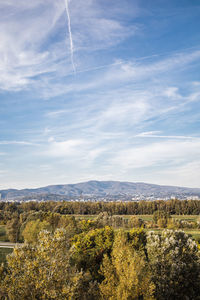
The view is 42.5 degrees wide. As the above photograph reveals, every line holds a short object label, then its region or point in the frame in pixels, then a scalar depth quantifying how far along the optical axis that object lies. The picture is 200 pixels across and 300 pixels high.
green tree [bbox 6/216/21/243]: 64.56
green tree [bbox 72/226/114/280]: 35.03
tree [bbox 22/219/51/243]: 51.21
